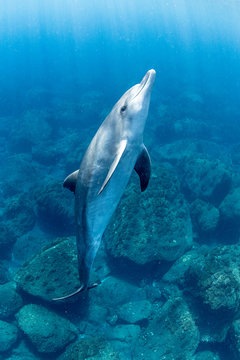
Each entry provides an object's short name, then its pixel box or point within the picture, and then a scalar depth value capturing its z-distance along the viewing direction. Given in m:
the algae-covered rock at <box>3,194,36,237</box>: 10.77
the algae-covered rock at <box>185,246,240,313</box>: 5.96
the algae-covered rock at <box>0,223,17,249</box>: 9.81
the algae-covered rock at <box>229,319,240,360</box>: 5.86
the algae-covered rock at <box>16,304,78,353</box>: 6.16
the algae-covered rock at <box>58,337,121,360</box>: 5.21
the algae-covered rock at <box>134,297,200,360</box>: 6.04
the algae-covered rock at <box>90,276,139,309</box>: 7.95
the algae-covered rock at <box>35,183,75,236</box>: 10.34
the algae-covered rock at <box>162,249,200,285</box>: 8.10
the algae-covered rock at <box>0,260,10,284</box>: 8.47
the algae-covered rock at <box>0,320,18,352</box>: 6.40
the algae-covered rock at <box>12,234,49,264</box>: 9.74
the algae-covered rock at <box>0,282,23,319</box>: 7.02
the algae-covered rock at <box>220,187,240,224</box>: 9.93
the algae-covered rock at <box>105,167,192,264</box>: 8.02
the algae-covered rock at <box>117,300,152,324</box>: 7.30
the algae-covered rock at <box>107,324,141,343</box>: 6.97
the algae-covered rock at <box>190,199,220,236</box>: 9.96
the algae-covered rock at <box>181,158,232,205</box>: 11.75
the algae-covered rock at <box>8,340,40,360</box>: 6.38
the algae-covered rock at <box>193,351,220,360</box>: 6.11
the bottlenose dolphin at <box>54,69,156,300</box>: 2.46
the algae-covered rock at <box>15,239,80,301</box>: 6.67
